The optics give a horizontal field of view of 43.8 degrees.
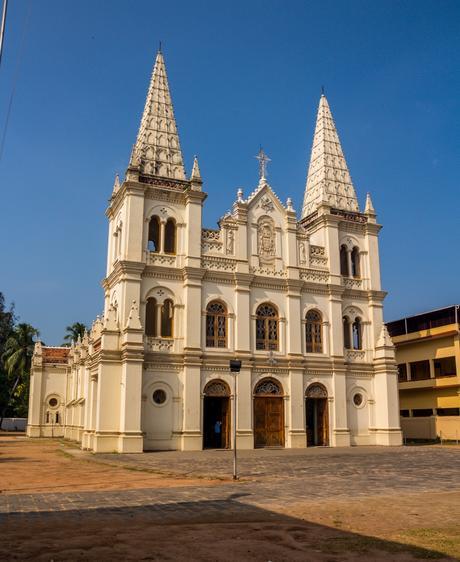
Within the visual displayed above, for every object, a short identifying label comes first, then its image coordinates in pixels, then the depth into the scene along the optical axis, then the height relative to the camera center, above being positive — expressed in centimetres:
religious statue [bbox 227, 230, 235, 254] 3441 +997
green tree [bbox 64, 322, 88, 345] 7112 +988
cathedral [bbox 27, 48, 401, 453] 3044 +517
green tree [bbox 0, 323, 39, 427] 6706 +547
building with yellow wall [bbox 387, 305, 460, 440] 4041 +289
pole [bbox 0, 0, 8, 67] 1388 +930
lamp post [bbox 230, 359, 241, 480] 1794 +141
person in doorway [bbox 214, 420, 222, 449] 3231 -128
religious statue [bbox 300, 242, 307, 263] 3640 +980
